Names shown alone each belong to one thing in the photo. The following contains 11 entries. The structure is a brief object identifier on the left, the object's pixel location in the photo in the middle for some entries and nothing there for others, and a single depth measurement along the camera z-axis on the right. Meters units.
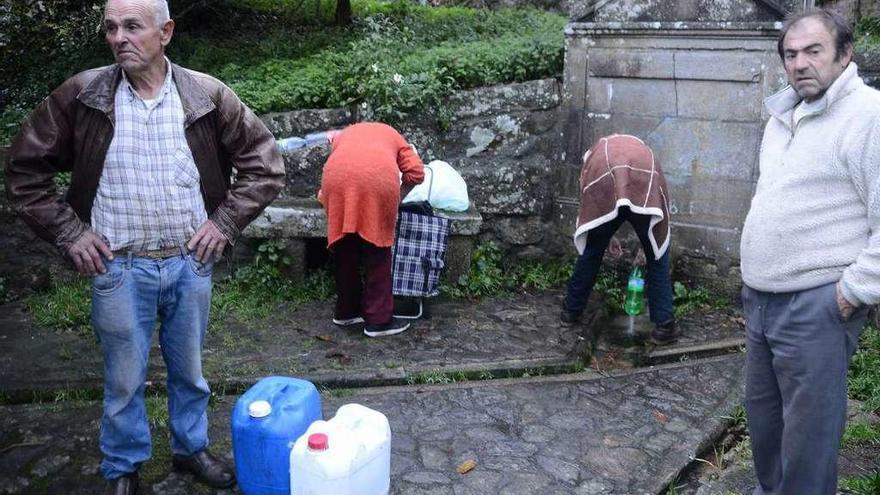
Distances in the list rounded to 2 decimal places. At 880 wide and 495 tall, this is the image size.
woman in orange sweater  5.59
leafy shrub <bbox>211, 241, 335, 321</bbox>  6.40
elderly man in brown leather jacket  3.36
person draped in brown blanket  5.65
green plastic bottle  6.11
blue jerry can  3.57
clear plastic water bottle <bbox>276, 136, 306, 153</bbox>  6.78
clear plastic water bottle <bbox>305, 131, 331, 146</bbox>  6.85
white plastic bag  6.31
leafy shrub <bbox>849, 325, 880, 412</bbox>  4.94
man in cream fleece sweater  3.00
